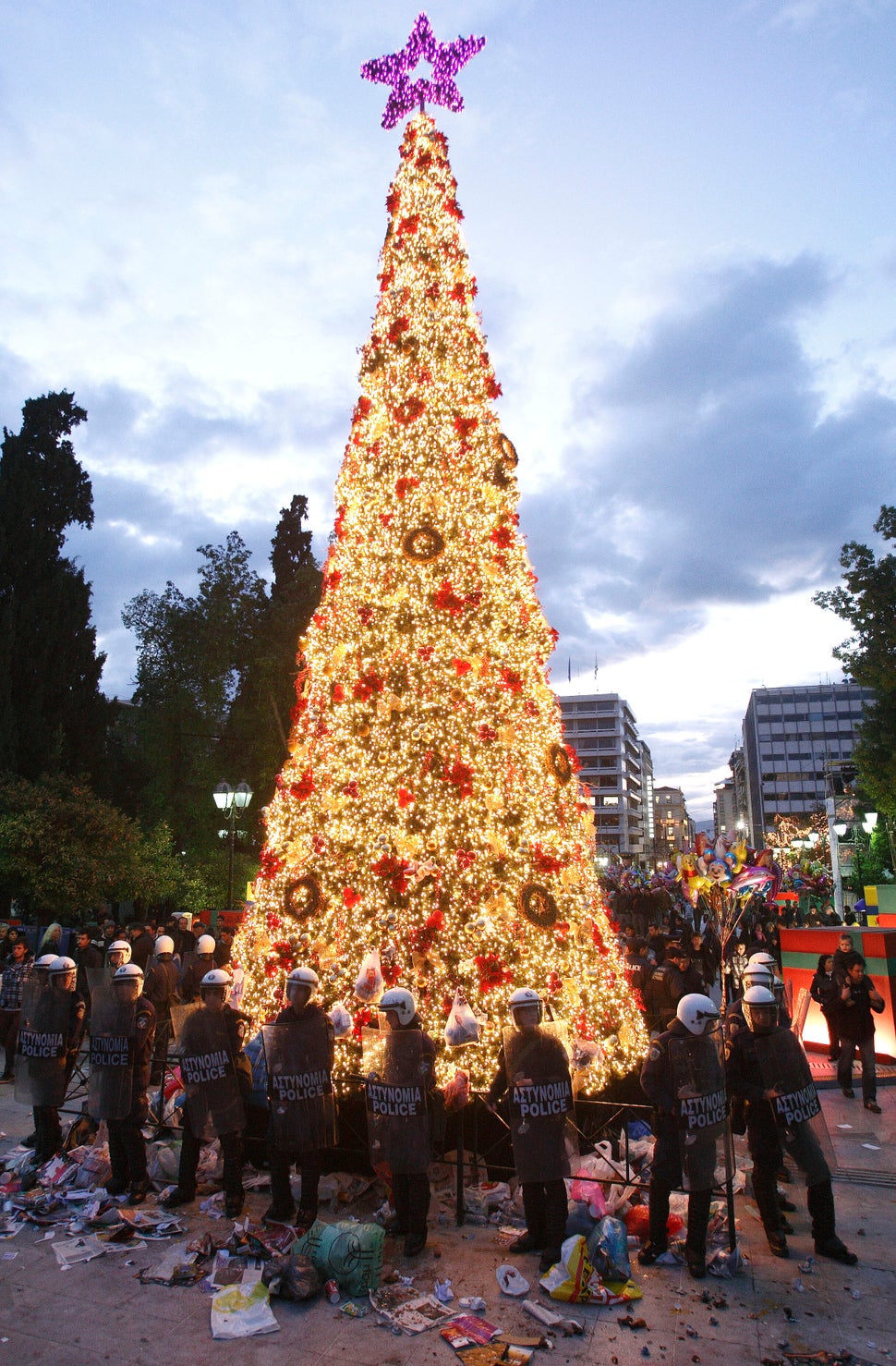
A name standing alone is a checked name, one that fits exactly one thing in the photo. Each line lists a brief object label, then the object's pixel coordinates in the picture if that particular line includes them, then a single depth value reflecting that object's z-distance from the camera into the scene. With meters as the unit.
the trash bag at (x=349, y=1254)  4.80
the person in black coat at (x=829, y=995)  9.16
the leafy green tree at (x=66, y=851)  17.86
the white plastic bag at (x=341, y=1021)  6.47
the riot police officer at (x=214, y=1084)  5.97
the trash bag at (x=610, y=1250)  4.93
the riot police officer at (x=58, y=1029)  6.85
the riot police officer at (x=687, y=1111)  5.11
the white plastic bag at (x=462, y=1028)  5.89
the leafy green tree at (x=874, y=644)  23.94
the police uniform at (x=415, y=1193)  5.40
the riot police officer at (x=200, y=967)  10.81
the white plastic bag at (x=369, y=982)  6.50
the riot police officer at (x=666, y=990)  9.34
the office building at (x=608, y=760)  107.19
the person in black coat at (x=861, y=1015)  8.93
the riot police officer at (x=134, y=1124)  6.27
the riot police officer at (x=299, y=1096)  5.70
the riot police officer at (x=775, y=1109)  5.28
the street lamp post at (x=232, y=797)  16.06
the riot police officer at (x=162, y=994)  9.92
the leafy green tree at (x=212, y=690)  27.06
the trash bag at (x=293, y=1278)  4.71
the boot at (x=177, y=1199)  6.06
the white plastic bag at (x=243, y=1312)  4.36
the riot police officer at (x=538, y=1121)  5.26
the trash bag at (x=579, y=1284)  4.70
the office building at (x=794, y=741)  104.31
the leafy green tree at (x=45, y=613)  26.92
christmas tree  6.95
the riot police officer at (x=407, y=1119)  5.43
